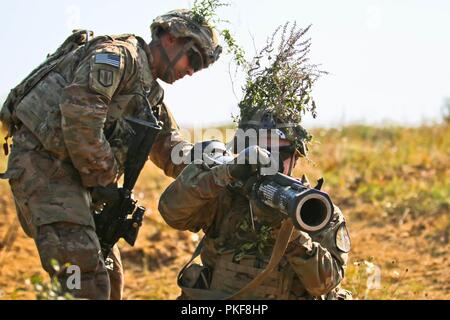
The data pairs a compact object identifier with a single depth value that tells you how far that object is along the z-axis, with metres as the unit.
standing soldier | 11.36
